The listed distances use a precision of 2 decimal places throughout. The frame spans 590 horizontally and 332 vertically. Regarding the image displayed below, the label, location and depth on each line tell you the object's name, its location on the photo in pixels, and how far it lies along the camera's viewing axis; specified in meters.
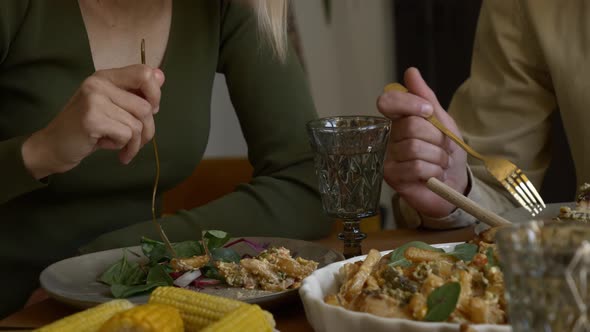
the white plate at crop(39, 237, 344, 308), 0.99
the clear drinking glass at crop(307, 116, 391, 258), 1.15
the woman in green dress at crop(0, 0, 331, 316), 1.46
